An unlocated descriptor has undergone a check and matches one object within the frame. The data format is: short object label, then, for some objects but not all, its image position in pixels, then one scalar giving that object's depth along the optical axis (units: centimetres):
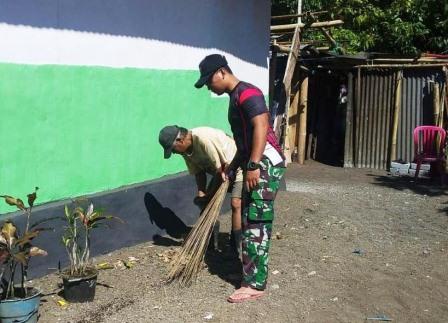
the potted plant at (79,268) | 415
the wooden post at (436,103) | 1079
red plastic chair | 1021
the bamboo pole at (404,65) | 1087
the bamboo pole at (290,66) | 904
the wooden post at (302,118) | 1163
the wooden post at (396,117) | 1116
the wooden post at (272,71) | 989
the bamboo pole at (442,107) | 1080
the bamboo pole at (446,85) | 1075
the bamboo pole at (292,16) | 954
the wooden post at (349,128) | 1163
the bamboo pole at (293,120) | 1168
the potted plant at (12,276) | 359
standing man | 401
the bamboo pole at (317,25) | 982
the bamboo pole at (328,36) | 1024
